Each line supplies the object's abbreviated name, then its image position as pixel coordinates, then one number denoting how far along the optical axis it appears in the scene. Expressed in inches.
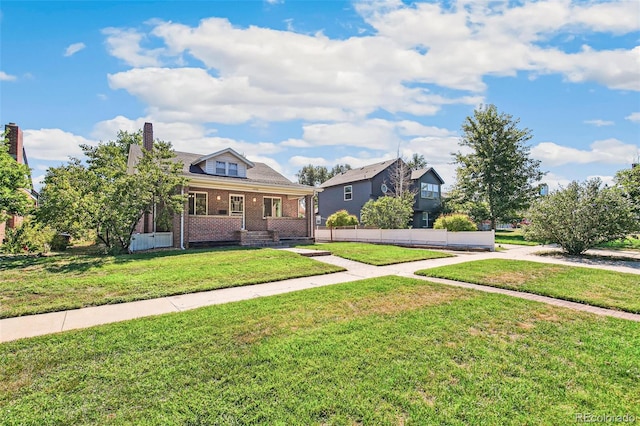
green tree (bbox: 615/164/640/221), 635.7
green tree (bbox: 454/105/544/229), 1048.2
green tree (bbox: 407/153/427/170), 2103.6
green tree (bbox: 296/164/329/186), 2057.0
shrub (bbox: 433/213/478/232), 682.8
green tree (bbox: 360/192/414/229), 812.0
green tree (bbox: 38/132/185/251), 420.5
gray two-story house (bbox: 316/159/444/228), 1135.6
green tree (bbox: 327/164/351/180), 2101.6
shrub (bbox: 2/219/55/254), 565.6
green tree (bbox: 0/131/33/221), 452.4
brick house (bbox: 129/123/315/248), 596.4
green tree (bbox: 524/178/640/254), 476.1
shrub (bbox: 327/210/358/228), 873.5
